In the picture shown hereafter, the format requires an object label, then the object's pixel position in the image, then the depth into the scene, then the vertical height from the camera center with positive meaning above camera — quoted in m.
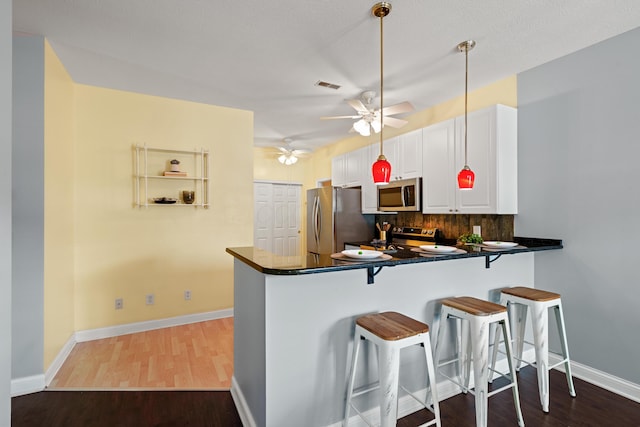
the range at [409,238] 3.75 -0.33
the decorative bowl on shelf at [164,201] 3.42 +0.11
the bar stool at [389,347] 1.52 -0.69
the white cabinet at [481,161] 2.79 +0.48
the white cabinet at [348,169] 4.60 +0.66
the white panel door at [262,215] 5.97 -0.07
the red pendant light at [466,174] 2.33 +0.27
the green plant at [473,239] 2.74 -0.24
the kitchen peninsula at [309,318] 1.65 -0.61
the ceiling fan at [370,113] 2.83 +0.93
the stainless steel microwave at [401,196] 3.62 +0.19
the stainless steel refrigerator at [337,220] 4.50 -0.13
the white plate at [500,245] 2.36 -0.25
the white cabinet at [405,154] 3.61 +0.69
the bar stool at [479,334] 1.74 -0.73
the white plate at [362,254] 1.85 -0.25
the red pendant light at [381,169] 1.98 +0.29
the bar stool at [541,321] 2.05 -0.75
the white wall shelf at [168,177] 3.38 +0.38
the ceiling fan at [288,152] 5.38 +1.02
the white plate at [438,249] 2.10 -0.26
